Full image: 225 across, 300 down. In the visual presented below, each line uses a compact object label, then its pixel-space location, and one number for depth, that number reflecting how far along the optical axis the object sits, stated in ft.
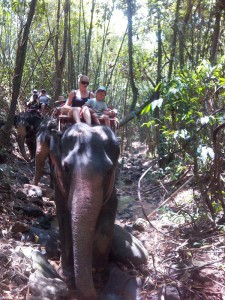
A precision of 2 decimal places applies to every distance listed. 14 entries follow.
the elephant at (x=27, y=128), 27.77
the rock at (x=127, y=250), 11.32
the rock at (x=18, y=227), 12.51
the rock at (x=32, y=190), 18.26
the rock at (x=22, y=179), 19.95
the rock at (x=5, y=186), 15.09
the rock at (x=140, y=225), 15.70
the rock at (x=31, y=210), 15.20
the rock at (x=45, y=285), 8.43
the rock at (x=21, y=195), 16.63
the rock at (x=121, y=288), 10.07
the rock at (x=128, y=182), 28.92
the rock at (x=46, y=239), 12.25
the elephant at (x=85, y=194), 8.13
